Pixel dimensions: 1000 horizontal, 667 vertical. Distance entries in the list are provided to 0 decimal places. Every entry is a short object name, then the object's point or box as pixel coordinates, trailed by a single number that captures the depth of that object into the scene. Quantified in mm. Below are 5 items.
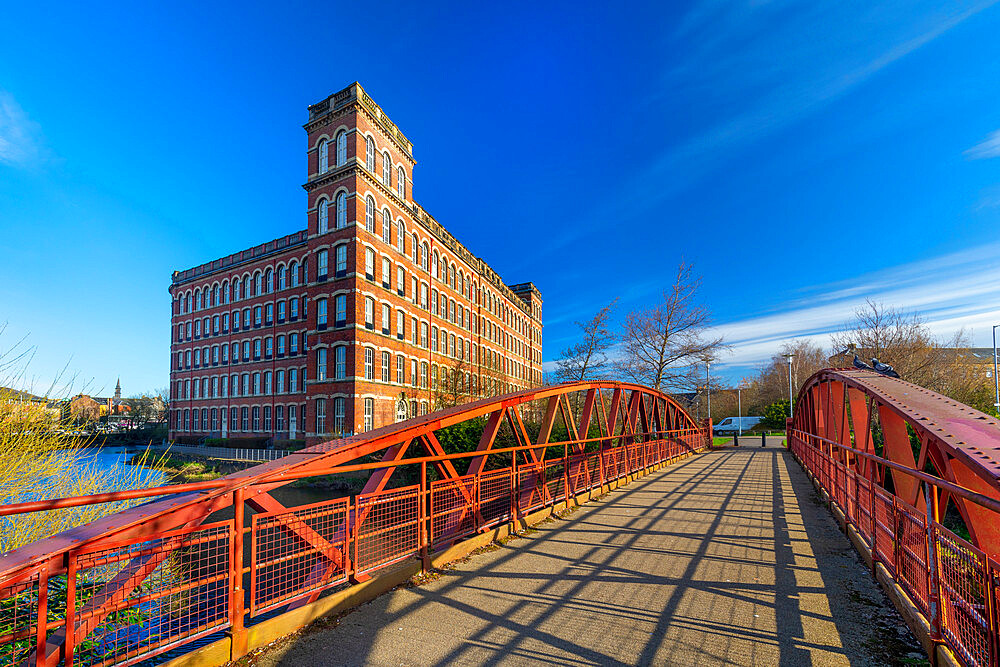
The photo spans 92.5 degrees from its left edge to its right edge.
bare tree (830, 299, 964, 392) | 21266
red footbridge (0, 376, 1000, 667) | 3184
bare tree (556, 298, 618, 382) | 30312
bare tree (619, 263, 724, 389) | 27516
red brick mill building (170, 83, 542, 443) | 29391
